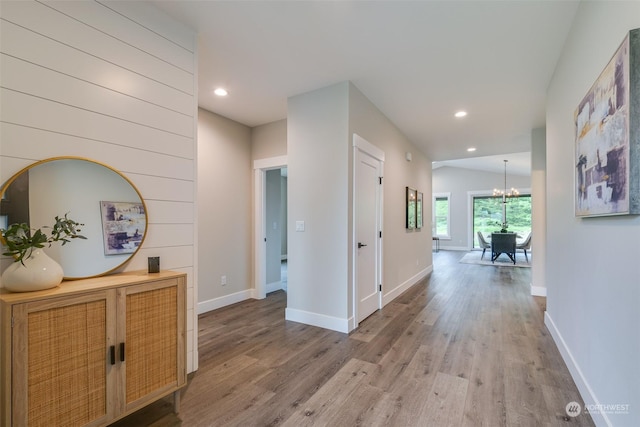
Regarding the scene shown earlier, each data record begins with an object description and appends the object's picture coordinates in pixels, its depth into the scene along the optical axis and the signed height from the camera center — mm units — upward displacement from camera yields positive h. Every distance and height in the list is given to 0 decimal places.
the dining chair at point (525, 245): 8555 -989
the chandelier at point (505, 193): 9551 +654
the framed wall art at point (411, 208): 5078 +77
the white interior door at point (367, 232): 3279 -241
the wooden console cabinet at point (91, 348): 1209 -666
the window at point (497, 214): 10828 -85
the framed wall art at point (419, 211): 5686 +23
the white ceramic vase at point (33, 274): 1303 -280
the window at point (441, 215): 12109 -124
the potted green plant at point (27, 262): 1307 -227
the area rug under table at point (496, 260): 7658 -1412
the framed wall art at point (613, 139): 1225 +365
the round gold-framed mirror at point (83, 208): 1414 +33
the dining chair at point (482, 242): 9009 -955
